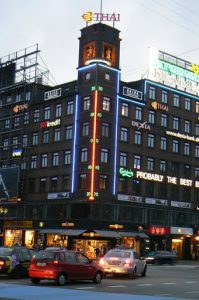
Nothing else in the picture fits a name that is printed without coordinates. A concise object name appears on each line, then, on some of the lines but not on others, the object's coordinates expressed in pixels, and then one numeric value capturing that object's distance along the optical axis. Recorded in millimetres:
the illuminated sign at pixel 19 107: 78250
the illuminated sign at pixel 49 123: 72750
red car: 23828
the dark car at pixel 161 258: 53809
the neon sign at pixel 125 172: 70000
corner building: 68312
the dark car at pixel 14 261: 26625
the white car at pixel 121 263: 30391
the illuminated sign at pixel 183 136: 76988
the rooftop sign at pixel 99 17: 71125
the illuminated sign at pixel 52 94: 74438
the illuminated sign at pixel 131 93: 72188
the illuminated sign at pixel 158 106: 75250
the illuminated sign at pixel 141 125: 72669
